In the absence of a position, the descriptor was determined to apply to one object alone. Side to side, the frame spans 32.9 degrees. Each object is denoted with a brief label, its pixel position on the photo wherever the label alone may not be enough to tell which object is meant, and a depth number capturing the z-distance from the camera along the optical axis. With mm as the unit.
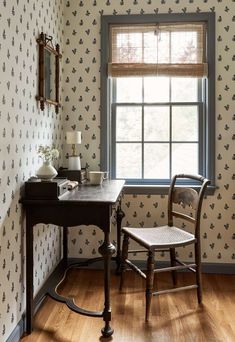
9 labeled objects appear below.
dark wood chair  2652
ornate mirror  2807
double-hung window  3502
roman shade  3506
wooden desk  2391
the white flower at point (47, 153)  2619
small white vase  2559
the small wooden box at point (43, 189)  2420
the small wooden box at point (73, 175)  3213
